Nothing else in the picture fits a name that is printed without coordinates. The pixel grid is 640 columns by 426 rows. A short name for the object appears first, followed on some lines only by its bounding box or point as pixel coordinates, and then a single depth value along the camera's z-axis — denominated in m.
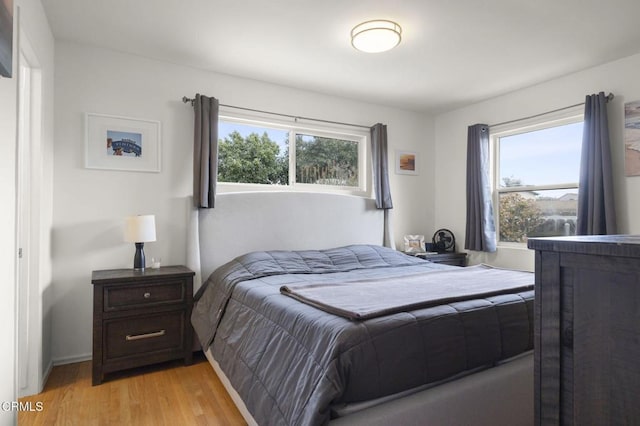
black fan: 4.32
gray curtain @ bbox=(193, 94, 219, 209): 3.00
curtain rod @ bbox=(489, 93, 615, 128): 3.00
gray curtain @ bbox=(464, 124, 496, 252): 3.92
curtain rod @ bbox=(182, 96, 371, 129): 3.13
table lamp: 2.67
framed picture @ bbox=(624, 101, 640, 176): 2.88
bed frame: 1.46
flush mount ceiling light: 2.40
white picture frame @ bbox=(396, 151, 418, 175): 4.40
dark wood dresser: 0.65
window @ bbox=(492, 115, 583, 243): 3.40
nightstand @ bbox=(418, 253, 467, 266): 3.98
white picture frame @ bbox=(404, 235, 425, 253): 4.12
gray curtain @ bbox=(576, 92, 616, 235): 2.94
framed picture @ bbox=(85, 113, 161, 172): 2.83
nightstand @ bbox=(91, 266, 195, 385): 2.42
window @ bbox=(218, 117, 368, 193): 3.46
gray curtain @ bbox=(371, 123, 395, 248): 3.98
